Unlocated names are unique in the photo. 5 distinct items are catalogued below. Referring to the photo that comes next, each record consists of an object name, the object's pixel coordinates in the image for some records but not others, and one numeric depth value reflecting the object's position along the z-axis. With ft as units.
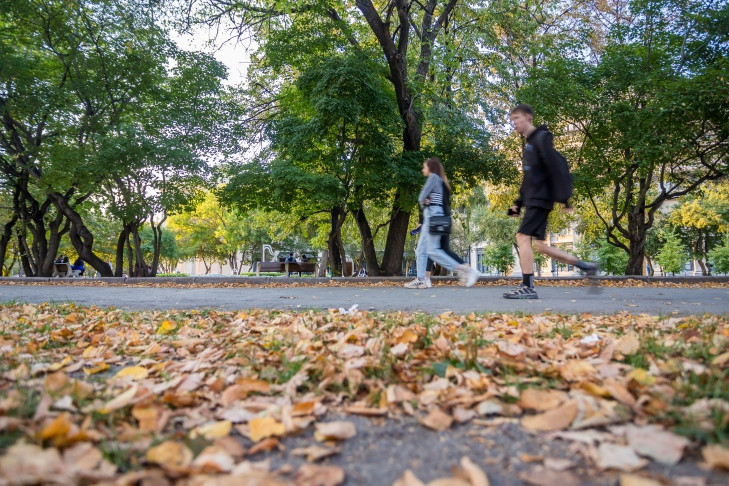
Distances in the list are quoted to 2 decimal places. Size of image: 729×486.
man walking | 17.94
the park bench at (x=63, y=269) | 78.34
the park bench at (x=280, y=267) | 78.64
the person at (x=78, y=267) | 80.07
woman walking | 23.24
